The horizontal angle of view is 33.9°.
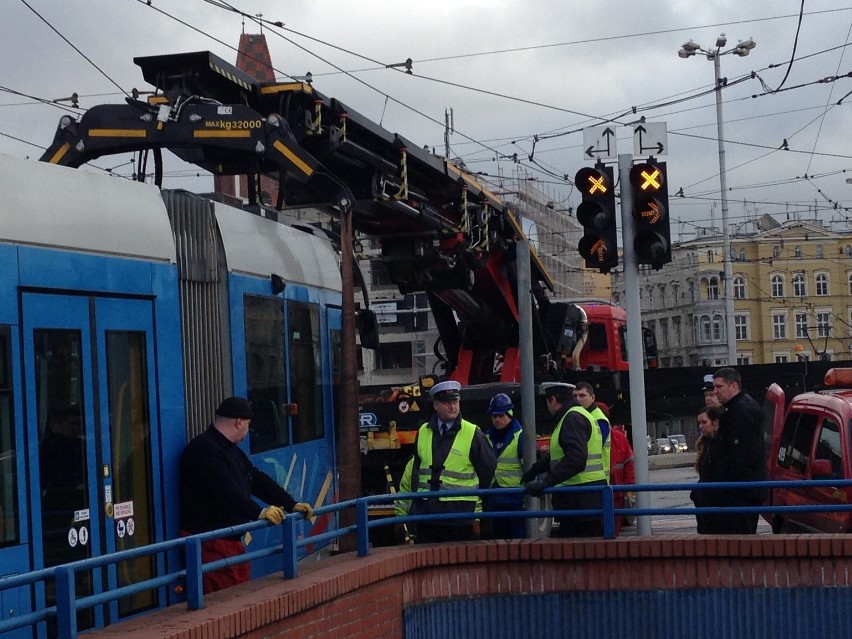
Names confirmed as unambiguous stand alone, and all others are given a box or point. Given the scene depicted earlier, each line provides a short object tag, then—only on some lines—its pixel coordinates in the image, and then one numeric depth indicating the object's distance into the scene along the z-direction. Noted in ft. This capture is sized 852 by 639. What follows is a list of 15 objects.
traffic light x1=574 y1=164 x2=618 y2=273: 35.81
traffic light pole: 35.04
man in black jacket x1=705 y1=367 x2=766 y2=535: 32.63
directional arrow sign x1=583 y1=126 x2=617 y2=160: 37.60
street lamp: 145.18
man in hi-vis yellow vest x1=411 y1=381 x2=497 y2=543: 32.40
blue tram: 23.80
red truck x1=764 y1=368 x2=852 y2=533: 36.47
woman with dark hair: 33.60
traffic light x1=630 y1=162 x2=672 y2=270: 35.40
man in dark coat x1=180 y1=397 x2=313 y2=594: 28.27
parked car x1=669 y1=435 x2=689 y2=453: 154.13
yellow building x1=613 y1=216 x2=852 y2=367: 315.17
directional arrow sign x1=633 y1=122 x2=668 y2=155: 37.35
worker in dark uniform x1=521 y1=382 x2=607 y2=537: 32.14
